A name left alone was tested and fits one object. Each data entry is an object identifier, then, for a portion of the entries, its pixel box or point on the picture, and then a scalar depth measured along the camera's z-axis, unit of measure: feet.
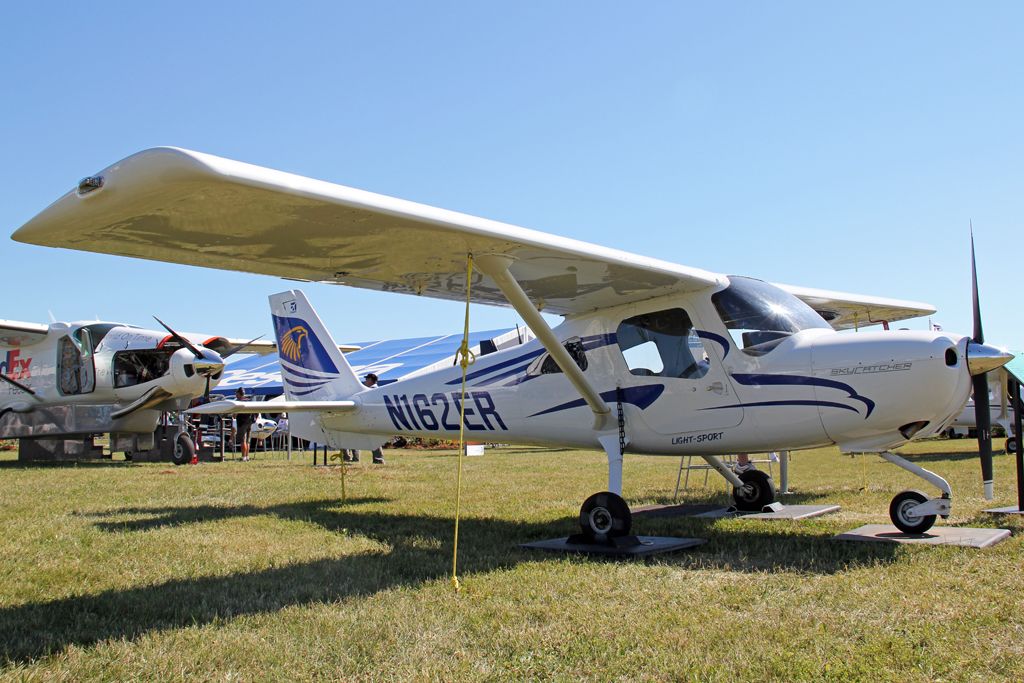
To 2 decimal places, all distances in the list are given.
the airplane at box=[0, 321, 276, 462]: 58.90
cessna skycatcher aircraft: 14.65
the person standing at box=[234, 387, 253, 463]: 72.35
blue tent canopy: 102.12
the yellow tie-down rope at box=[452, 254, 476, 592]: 18.95
